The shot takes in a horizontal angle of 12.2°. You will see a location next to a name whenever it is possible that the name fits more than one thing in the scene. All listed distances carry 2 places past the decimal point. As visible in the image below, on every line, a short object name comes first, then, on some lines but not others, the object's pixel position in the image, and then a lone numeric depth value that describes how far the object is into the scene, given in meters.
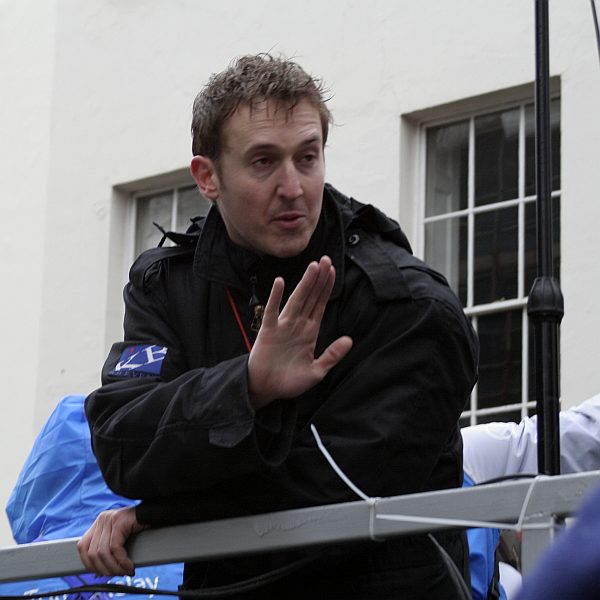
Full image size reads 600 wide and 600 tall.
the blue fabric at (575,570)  2.25
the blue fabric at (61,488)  7.72
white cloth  7.94
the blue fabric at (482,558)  6.59
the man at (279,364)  4.97
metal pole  5.92
